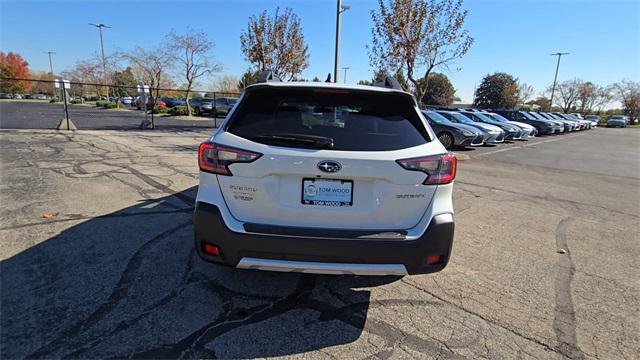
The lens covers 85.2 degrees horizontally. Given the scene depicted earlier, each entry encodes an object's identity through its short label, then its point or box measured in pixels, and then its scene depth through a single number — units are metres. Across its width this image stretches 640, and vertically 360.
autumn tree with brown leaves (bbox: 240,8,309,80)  16.17
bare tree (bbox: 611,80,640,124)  66.81
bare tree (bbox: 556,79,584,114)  71.44
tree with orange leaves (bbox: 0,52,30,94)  61.62
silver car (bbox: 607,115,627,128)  54.96
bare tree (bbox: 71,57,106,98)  46.89
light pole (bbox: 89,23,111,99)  42.79
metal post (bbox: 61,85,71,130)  13.83
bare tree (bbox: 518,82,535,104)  67.38
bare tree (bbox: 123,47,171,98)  28.59
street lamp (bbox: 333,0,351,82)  13.85
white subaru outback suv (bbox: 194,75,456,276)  2.37
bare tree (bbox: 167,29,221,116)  26.94
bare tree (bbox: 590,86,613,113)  70.31
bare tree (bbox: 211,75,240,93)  60.47
